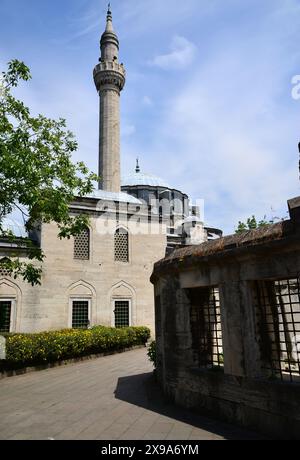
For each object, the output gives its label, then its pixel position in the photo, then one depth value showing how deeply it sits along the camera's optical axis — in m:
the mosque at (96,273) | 17.03
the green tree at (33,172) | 8.63
